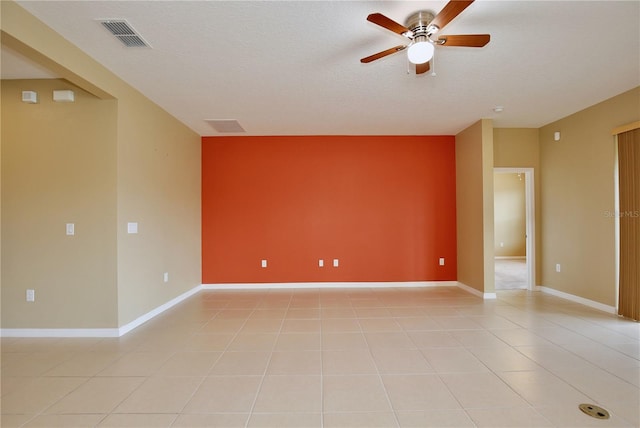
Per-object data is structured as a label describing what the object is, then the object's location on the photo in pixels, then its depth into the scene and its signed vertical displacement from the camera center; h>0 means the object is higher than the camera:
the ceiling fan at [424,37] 1.99 +1.34
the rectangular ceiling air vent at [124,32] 2.22 +1.55
